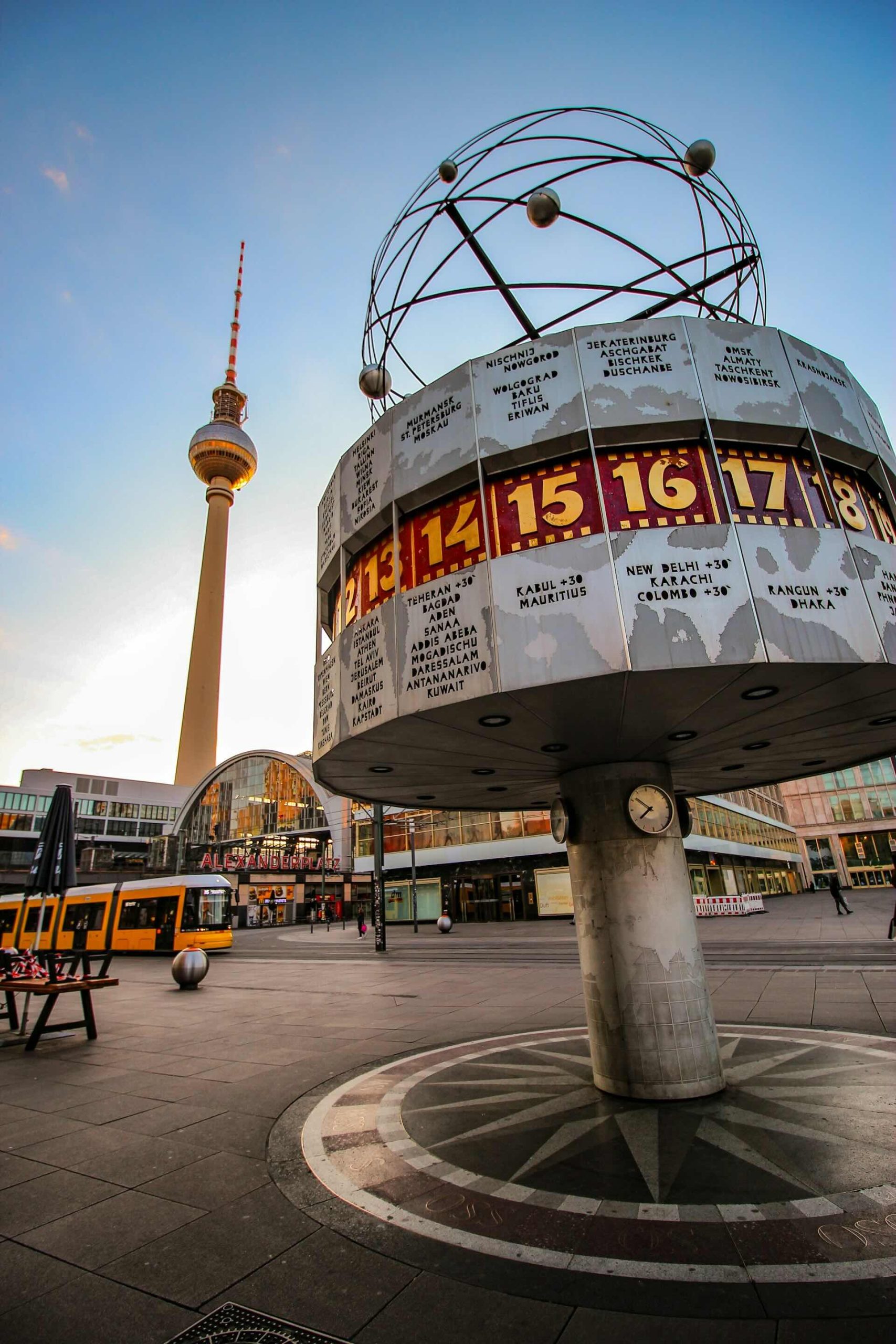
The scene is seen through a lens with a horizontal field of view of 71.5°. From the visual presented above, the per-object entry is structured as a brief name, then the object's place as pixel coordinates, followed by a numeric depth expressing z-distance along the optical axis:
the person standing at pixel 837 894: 28.92
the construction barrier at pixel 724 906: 35.81
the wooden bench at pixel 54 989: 9.71
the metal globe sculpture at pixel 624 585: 5.13
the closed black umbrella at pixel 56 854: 12.09
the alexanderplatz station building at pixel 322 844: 46.03
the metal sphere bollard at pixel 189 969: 16.50
